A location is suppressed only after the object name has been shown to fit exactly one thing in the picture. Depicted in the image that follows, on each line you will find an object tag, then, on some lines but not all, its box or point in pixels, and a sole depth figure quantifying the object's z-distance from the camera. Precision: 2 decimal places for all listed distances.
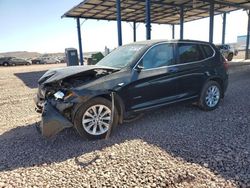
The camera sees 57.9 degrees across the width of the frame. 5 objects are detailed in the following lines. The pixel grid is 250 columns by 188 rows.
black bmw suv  3.84
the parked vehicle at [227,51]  20.90
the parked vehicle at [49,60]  42.43
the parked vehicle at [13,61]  36.09
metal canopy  16.81
